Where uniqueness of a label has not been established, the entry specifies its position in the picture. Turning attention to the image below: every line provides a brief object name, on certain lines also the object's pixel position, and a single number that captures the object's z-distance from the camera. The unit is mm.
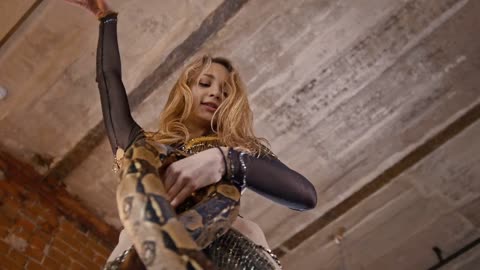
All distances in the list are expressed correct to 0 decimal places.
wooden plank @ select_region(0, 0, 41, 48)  3578
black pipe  5088
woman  1439
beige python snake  1162
